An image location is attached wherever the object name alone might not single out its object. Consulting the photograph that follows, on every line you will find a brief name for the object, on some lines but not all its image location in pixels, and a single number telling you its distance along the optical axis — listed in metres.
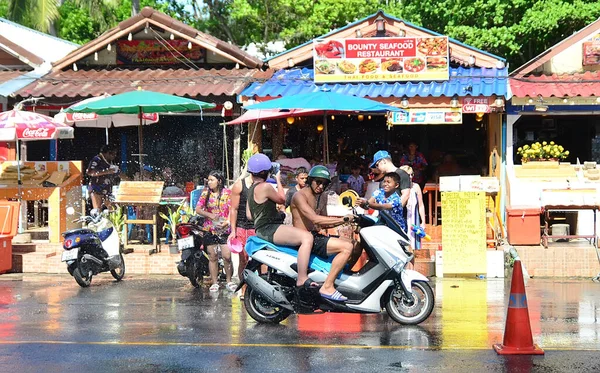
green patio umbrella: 14.90
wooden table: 14.80
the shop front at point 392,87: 16.77
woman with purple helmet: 9.04
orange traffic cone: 7.71
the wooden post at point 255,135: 17.53
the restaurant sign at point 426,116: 16.70
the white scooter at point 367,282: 9.05
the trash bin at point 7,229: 14.34
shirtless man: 8.98
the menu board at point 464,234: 13.30
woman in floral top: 12.04
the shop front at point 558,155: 13.73
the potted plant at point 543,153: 16.66
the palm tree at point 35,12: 33.38
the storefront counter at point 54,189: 15.65
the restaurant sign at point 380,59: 17.19
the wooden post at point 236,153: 17.39
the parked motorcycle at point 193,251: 12.20
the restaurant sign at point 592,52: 17.88
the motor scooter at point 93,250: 12.61
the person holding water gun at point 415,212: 11.40
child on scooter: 10.62
